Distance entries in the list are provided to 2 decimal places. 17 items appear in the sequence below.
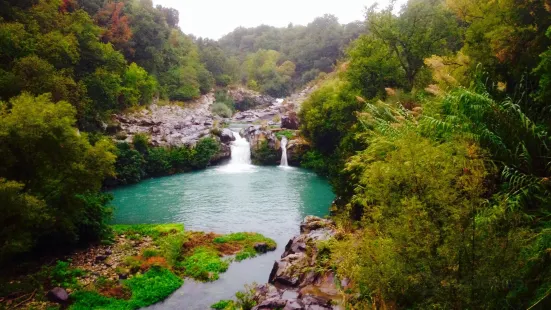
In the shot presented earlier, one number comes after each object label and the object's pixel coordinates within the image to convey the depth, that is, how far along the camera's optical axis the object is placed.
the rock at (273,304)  8.26
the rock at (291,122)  40.59
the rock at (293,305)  7.81
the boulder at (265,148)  33.62
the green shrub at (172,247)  13.33
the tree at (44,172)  9.26
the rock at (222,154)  33.19
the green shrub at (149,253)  13.46
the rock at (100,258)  12.77
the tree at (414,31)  19.14
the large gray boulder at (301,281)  8.13
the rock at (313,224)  14.27
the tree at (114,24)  34.41
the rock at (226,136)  35.19
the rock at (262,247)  14.57
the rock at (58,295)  9.92
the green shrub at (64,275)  10.84
